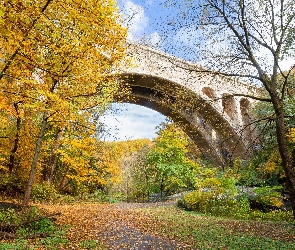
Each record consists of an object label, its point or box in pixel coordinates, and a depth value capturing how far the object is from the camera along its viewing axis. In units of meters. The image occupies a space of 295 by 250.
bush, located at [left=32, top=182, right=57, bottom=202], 12.54
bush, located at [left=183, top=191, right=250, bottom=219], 12.00
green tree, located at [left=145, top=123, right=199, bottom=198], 17.64
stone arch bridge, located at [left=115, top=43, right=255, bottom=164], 19.45
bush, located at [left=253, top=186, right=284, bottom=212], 12.70
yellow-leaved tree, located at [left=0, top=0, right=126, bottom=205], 5.08
